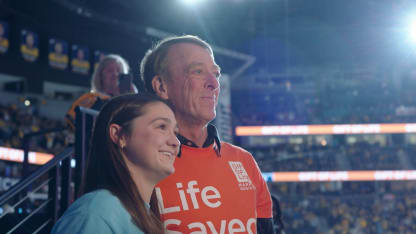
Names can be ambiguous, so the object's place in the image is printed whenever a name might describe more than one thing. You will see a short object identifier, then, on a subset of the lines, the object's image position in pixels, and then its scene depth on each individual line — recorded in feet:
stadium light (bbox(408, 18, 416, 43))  51.49
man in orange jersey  4.22
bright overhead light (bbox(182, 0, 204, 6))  41.20
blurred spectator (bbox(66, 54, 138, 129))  8.46
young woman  3.06
